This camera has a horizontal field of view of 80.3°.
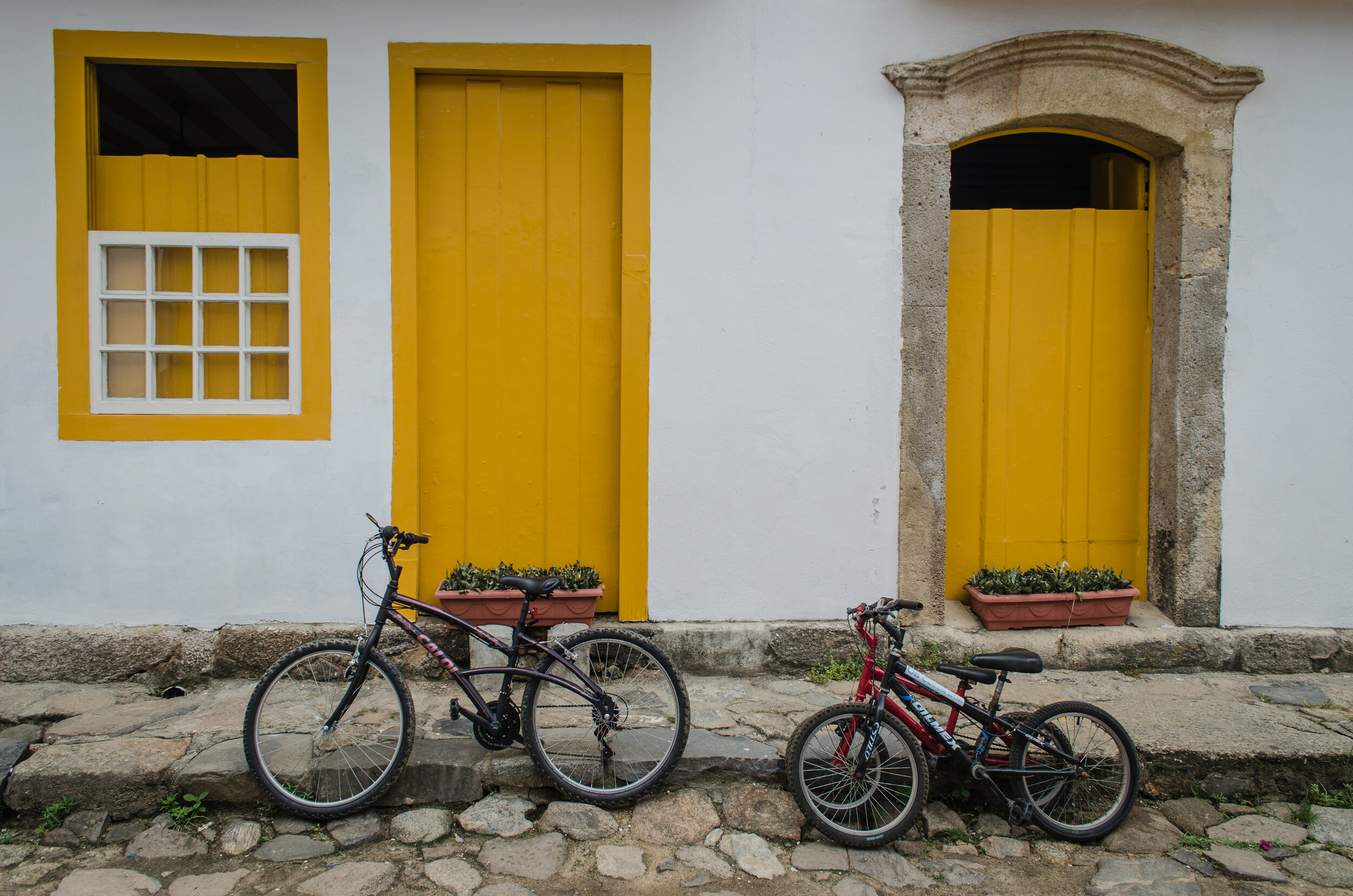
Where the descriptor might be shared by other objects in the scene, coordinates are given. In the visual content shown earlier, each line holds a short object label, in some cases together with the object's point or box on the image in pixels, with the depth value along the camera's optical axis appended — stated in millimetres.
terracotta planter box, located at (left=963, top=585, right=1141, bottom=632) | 4445
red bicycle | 3080
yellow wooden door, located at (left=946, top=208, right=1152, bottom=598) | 4672
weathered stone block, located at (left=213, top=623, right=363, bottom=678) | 4250
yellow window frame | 4180
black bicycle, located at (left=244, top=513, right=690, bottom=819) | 3221
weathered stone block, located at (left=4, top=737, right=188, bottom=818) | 3236
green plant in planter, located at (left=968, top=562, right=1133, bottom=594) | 4496
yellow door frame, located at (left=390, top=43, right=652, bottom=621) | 4258
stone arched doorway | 4355
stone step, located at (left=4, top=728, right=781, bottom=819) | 3242
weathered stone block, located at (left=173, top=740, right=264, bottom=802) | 3254
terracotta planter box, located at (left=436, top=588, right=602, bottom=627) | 4262
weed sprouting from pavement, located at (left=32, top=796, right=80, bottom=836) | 3189
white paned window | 4316
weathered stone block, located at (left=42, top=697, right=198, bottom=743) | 3621
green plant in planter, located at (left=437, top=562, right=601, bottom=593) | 4309
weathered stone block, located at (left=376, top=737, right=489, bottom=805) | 3328
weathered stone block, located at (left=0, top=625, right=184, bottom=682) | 4168
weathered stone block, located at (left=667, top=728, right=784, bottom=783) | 3410
